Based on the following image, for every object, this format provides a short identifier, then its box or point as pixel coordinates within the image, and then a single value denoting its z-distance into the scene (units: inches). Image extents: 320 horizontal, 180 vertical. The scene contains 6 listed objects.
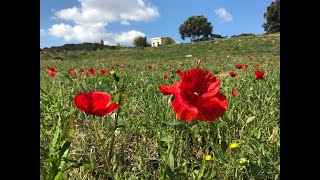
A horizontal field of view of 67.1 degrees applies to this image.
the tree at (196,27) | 1943.9
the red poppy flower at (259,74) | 80.9
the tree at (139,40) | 1551.8
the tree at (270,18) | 1511.9
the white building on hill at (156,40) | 2055.2
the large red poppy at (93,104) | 27.8
